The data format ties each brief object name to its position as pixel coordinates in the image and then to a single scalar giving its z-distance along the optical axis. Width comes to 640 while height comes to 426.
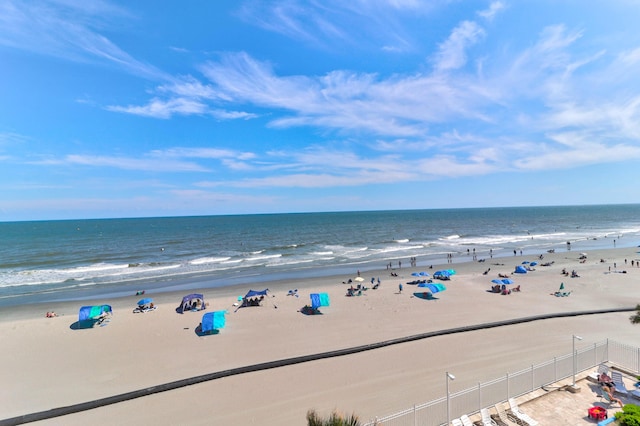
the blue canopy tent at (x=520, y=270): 35.84
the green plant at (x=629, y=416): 9.31
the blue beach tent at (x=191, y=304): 25.19
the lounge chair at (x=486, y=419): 9.90
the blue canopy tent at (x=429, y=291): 26.53
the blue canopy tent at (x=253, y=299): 26.39
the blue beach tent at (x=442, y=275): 32.62
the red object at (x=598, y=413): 10.03
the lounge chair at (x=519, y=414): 9.98
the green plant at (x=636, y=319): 12.78
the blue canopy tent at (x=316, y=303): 23.61
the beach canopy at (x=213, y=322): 19.70
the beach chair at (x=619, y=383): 11.29
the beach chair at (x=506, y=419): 10.07
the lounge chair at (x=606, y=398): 10.95
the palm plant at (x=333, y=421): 6.09
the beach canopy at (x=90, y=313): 21.78
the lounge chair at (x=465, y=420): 9.88
